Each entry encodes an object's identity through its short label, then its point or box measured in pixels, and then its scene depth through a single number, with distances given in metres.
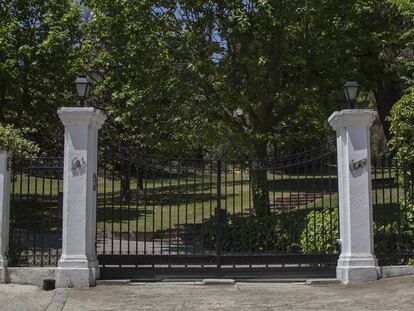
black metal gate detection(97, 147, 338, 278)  11.20
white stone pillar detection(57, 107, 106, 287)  10.45
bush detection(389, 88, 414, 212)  11.32
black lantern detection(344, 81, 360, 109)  11.23
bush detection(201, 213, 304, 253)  13.76
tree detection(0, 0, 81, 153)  19.11
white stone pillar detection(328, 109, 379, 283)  10.58
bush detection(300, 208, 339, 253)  11.99
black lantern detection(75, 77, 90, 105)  11.12
